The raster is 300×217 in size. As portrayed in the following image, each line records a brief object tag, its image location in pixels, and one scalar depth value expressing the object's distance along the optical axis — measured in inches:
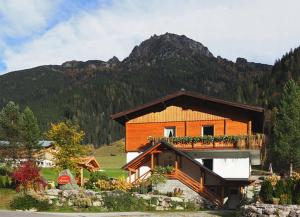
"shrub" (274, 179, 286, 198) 942.4
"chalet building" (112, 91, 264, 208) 1448.1
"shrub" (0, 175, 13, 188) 1460.4
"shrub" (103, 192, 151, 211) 1176.8
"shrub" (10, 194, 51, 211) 1105.4
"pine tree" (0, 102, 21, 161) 2544.3
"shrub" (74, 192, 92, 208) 1159.0
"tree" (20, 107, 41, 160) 2522.1
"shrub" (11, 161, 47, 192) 1290.6
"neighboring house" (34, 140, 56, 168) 2635.3
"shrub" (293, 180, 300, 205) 928.3
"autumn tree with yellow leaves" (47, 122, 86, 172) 1689.2
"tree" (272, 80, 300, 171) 2556.6
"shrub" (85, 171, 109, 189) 1427.9
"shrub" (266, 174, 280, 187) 1014.6
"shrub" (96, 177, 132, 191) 1359.5
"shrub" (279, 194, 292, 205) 930.1
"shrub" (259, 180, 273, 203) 954.1
